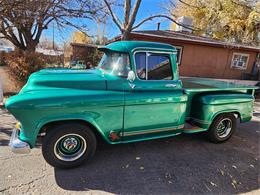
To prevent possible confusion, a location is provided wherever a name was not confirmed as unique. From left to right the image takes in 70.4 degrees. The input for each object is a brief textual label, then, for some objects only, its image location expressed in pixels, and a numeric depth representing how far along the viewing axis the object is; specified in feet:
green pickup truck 8.89
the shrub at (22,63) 24.44
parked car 54.78
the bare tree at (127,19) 25.52
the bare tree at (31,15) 23.22
